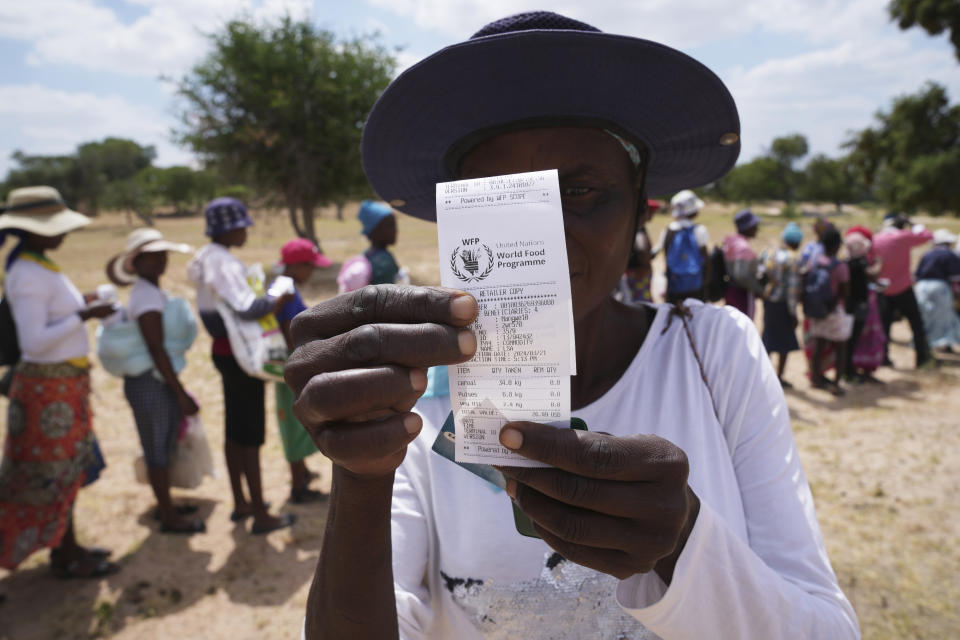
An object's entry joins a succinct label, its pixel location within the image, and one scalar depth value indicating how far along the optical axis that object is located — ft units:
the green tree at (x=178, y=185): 189.37
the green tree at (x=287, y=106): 57.00
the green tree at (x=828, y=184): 212.02
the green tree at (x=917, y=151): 80.94
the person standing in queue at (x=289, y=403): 14.98
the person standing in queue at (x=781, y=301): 22.79
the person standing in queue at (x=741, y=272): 22.89
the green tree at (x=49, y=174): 152.97
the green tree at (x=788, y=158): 233.76
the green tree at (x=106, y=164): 164.86
